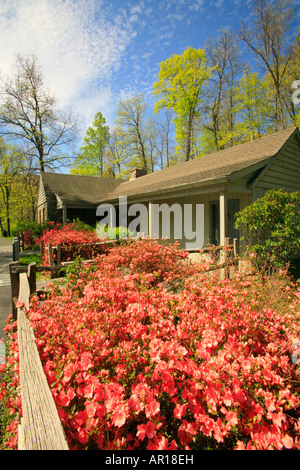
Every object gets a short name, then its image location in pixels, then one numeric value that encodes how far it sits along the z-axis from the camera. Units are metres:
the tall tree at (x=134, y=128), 29.38
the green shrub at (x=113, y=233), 11.63
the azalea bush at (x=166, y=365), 1.28
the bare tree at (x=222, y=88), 22.22
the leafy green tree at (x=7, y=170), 20.19
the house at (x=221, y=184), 8.03
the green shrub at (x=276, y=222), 6.77
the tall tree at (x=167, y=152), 32.09
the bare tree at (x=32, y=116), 20.09
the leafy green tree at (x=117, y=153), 30.49
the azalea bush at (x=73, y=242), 9.51
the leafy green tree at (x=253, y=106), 21.25
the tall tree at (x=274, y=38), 16.73
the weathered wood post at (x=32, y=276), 4.23
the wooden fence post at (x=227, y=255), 4.94
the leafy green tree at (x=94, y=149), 31.69
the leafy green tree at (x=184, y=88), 22.33
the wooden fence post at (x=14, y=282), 4.41
